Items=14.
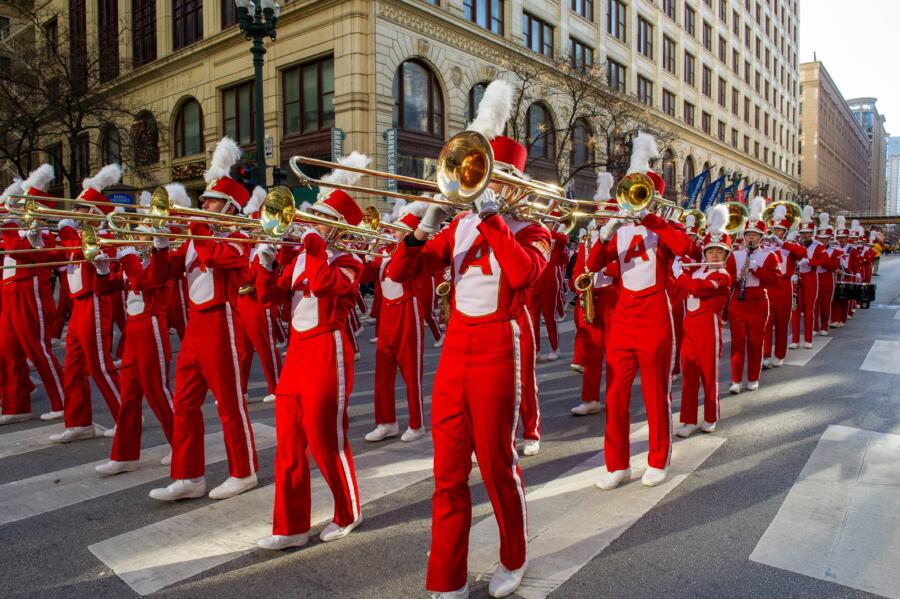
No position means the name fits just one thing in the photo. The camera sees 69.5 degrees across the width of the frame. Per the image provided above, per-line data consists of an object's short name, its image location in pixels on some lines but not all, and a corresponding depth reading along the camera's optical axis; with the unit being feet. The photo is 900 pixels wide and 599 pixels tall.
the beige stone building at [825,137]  280.51
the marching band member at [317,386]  12.45
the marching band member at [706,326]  20.27
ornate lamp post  40.57
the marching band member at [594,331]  23.09
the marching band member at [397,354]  20.34
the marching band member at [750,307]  26.35
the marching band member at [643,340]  15.67
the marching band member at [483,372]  10.25
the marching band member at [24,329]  22.45
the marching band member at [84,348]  19.22
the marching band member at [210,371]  14.97
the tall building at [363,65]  68.85
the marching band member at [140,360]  16.61
